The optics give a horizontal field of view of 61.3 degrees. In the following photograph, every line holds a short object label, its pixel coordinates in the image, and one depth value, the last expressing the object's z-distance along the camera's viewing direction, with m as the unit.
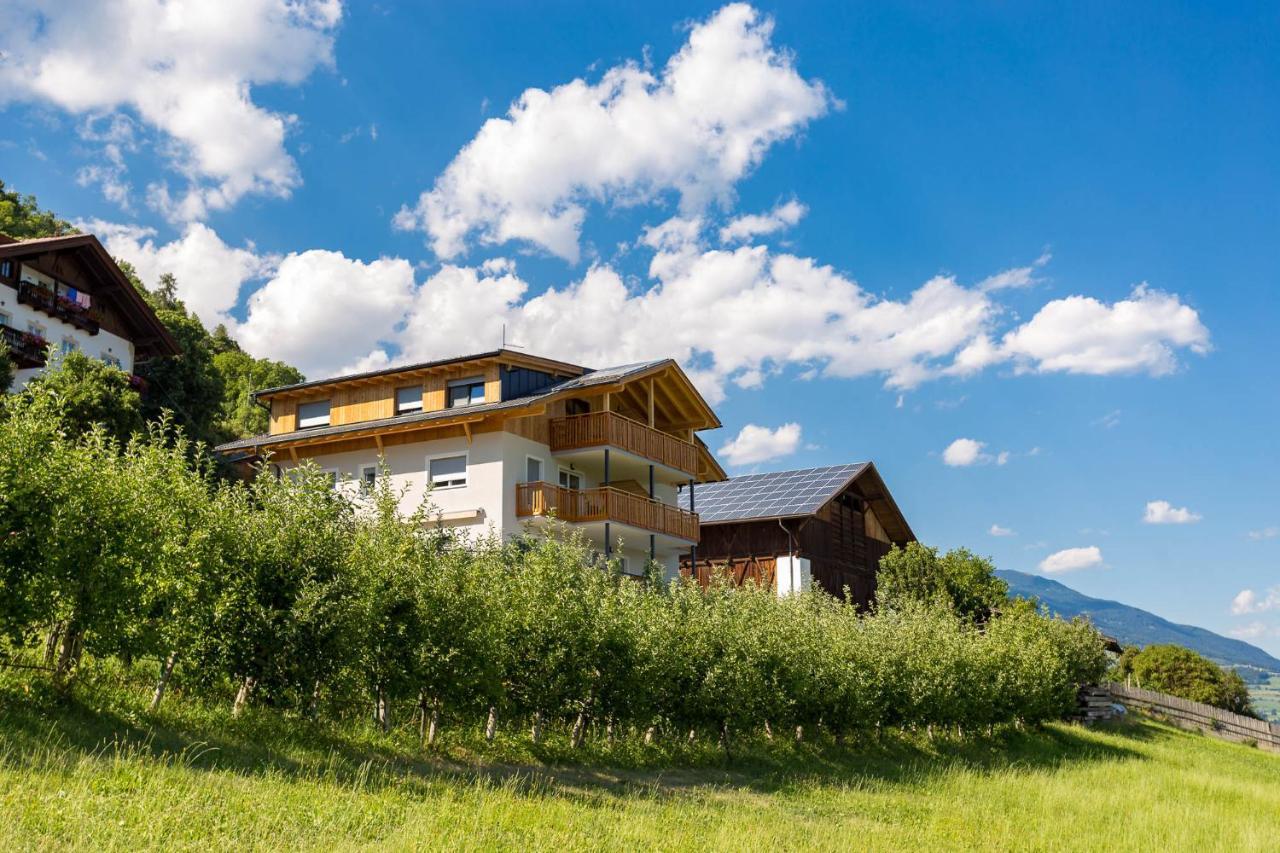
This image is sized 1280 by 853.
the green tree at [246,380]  68.81
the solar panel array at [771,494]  45.25
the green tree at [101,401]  26.97
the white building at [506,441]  32.72
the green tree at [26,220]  59.47
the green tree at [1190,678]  68.62
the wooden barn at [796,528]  44.78
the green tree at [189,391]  47.78
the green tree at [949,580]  44.97
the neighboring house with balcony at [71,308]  37.28
